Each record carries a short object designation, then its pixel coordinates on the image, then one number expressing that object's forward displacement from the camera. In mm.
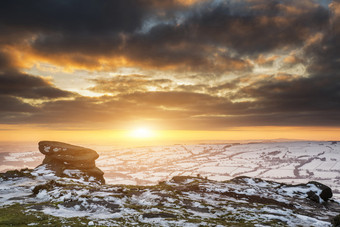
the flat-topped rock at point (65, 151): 73000
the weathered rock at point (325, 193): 55188
